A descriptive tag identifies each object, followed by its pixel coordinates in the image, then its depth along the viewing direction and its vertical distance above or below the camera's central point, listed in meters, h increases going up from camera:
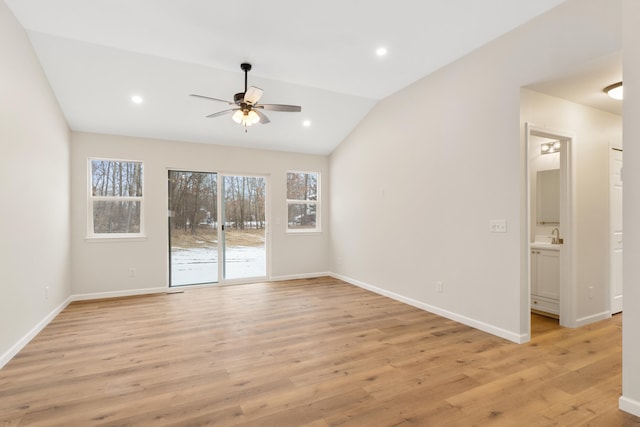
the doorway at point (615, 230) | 3.86 -0.24
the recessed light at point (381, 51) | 3.42 +1.79
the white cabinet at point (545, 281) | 3.87 -0.89
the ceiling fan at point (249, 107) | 3.38 +1.19
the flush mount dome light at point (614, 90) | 3.03 +1.19
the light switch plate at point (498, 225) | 3.17 -0.14
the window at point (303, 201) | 6.33 +0.24
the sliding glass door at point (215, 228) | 5.43 -0.26
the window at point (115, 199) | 4.96 +0.24
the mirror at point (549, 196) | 4.27 +0.21
